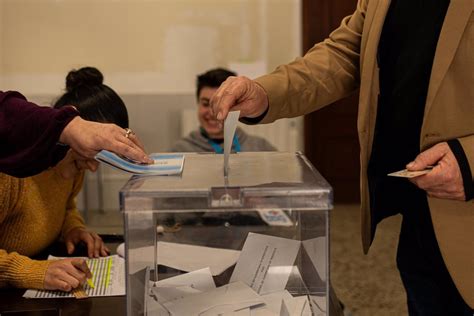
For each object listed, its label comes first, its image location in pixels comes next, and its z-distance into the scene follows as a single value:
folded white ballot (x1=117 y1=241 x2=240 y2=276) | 1.09
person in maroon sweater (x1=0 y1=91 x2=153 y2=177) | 0.99
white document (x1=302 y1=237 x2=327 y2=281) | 0.92
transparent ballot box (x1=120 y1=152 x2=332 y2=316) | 0.86
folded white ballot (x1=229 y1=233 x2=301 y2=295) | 1.04
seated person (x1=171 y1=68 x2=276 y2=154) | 2.97
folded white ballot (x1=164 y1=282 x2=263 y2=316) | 0.95
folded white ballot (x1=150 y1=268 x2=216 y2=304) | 1.01
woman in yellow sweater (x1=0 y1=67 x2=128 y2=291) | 1.28
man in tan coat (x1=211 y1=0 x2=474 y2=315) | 1.09
